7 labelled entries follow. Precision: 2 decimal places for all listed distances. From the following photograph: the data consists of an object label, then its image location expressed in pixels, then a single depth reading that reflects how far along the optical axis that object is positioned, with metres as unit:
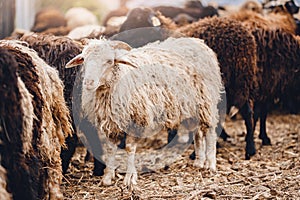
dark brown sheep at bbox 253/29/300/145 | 6.87
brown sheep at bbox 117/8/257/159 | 6.37
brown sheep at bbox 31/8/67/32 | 9.88
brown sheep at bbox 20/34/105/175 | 5.33
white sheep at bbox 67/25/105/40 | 6.91
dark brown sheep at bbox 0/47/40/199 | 3.36
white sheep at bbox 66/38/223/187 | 4.96
